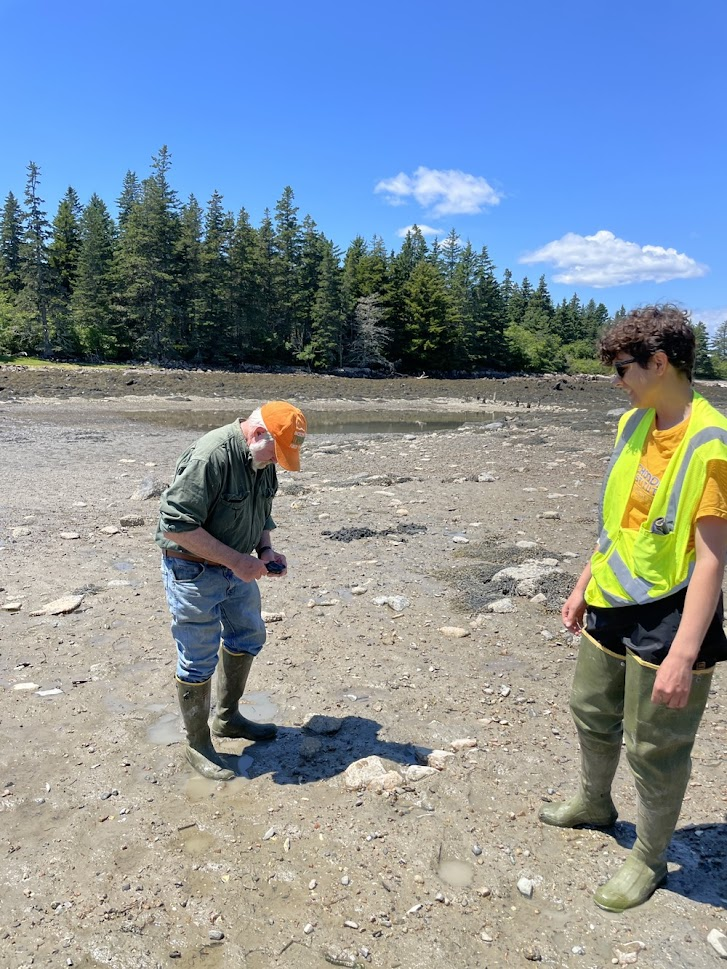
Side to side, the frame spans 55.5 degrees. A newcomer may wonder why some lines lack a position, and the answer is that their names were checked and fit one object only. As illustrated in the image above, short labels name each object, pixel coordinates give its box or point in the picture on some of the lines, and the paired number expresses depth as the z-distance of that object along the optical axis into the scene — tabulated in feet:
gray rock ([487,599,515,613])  19.52
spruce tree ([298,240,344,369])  207.72
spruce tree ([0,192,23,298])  223.10
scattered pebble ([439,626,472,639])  18.12
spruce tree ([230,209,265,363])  201.98
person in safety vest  7.86
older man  10.95
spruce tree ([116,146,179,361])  183.93
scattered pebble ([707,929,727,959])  8.44
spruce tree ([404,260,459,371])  232.53
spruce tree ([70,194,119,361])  181.78
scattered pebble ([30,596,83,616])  19.65
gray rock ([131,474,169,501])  34.63
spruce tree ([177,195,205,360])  193.06
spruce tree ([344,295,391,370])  215.92
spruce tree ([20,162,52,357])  169.68
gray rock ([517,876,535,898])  9.57
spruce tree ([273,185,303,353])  214.28
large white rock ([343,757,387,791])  11.87
